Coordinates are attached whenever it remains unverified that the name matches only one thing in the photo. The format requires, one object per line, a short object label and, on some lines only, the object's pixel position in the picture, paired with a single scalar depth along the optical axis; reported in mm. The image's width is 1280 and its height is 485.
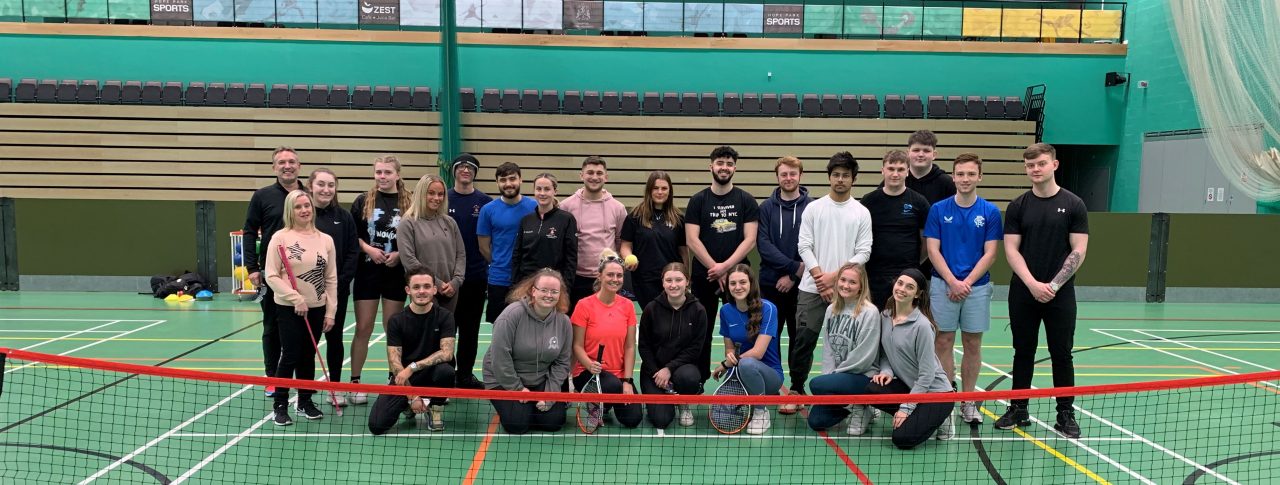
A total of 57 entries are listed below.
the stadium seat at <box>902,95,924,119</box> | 19672
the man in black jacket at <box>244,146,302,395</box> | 5734
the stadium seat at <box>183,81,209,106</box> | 18656
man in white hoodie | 5800
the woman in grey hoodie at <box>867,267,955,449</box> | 5293
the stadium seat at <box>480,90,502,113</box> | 19172
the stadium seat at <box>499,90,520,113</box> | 19203
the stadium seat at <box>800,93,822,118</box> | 19641
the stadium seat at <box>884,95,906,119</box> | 19734
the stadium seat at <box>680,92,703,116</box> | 19562
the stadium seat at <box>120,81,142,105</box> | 18422
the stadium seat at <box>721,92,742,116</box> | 19578
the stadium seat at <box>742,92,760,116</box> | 19656
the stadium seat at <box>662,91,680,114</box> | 19578
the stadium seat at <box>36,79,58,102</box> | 18109
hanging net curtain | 12711
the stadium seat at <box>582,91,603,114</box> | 19438
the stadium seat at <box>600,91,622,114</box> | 19453
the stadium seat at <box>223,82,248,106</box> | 18719
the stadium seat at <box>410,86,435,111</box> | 19078
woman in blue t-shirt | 5746
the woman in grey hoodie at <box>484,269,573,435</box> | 5469
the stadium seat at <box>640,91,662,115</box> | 19562
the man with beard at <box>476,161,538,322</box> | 6293
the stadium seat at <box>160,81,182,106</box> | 18578
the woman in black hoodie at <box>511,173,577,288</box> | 6074
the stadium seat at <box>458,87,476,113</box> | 19234
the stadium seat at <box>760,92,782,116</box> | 19656
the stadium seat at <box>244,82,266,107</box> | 18703
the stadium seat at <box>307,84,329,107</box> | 18859
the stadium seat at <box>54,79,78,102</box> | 18172
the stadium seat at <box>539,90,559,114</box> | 19438
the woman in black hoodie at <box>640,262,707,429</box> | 5789
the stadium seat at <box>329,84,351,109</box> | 18891
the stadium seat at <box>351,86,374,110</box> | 18984
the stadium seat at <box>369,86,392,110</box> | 18984
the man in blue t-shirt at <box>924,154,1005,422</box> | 5539
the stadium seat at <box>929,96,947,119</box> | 19703
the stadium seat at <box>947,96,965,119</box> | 19734
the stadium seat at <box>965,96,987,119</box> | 19812
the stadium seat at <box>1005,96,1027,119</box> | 19906
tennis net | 4785
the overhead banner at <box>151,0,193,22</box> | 18672
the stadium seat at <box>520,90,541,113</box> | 19328
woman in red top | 5719
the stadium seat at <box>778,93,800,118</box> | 19688
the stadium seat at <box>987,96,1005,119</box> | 19812
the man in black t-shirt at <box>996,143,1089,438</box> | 5348
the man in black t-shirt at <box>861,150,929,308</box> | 5898
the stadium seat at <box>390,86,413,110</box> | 19016
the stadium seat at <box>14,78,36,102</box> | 18125
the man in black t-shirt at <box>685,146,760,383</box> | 6160
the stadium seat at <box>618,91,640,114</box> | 19547
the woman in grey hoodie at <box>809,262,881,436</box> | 5531
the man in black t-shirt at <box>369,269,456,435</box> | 5520
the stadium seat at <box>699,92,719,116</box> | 19609
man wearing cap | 6562
